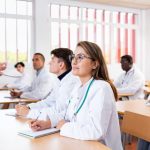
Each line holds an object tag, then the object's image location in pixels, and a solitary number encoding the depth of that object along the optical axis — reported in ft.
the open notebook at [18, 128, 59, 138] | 6.13
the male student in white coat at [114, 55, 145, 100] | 17.90
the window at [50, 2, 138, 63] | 26.30
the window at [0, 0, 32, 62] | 23.84
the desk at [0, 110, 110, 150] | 5.49
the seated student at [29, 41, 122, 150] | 6.06
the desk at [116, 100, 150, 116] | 9.87
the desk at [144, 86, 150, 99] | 18.31
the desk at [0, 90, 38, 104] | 13.38
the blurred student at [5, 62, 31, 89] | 21.09
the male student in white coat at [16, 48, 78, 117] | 8.77
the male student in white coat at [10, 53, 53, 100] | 14.97
